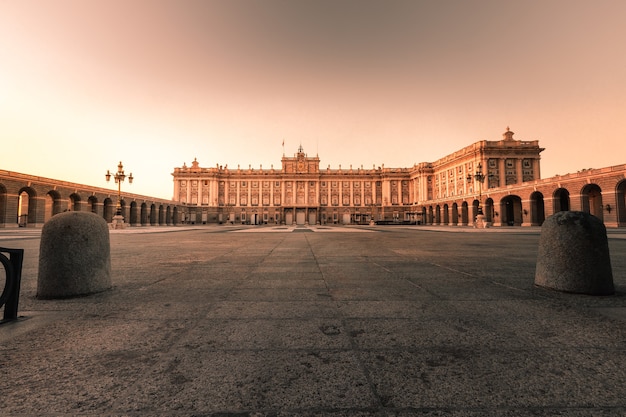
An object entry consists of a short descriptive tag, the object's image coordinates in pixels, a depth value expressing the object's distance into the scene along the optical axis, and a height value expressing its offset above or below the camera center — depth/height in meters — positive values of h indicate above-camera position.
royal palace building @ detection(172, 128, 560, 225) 75.44 +6.85
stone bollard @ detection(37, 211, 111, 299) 3.65 -0.49
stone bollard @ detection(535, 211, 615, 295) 3.73 -0.55
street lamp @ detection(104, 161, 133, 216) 29.06 +4.58
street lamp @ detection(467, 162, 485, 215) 32.48 +4.62
